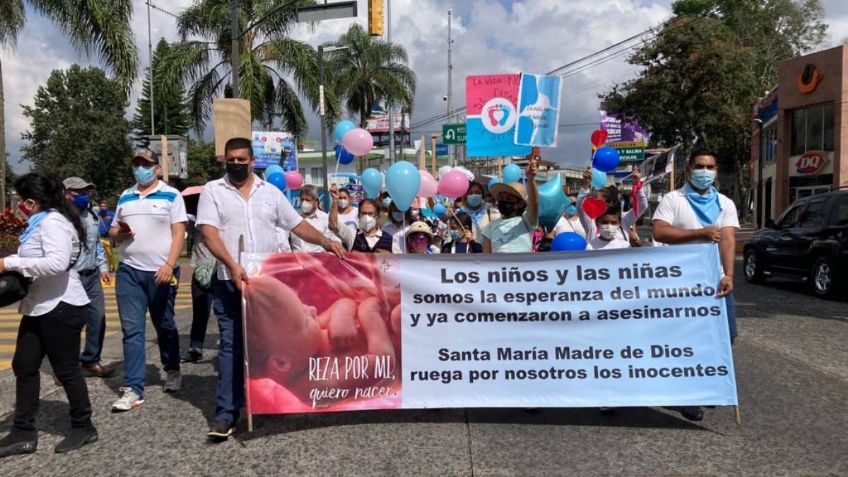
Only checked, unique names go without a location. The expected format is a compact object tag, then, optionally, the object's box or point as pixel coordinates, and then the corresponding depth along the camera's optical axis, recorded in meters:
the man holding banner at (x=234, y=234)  4.21
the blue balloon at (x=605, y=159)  6.49
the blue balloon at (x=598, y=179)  7.10
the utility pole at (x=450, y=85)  51.99
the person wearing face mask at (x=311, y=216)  7.00
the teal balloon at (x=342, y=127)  8.21
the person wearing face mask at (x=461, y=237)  6.75
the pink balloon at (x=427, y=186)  7.89
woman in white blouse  3.93
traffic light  12.16
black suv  10.30
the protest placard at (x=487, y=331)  4.32
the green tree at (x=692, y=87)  24.44
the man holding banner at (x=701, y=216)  4.58
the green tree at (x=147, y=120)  58.09
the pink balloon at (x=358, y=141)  7.73
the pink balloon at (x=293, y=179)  9.30
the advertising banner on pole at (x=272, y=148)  32.59
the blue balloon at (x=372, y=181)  7.38
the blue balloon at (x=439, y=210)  10.76
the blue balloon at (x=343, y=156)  11.47
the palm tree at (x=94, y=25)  15.68
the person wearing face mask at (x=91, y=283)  5.65
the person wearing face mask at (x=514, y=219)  5.00
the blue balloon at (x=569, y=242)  5.12
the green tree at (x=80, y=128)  51.38
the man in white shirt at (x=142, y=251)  4.82
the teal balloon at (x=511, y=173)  8.50
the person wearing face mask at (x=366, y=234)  6.01
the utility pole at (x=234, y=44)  14.53
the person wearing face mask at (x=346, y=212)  7.44
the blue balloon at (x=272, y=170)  8.59
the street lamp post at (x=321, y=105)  17.03
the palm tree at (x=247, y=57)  21.58
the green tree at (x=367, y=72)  35.25
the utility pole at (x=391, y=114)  33.08
